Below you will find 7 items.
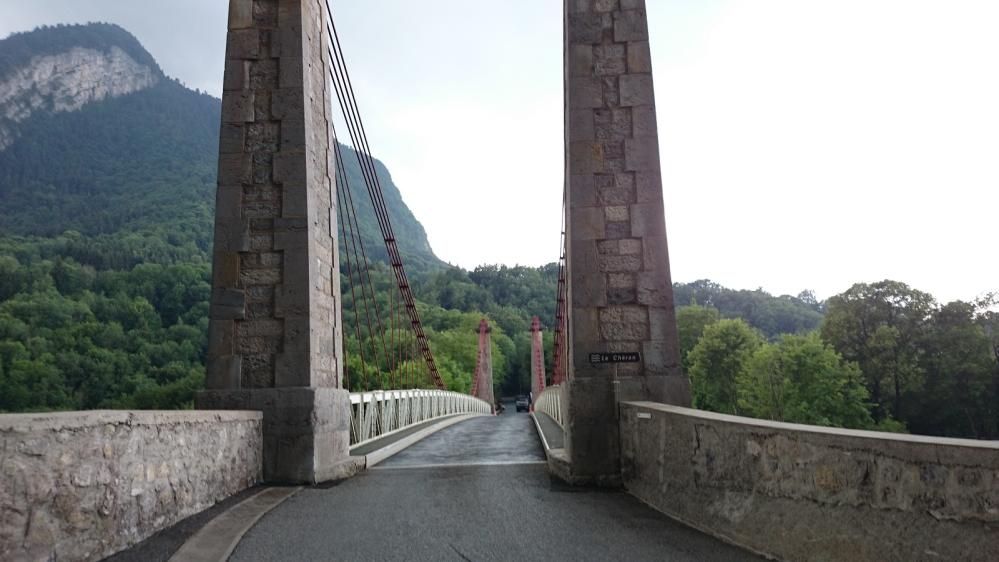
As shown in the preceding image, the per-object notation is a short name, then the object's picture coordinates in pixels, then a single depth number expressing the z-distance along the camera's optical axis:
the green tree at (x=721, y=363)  44.03
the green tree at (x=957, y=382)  38.12
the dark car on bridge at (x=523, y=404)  60.56
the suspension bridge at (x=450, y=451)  2.84
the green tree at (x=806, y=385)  34.75
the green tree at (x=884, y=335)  39.00
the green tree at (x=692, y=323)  53.50
